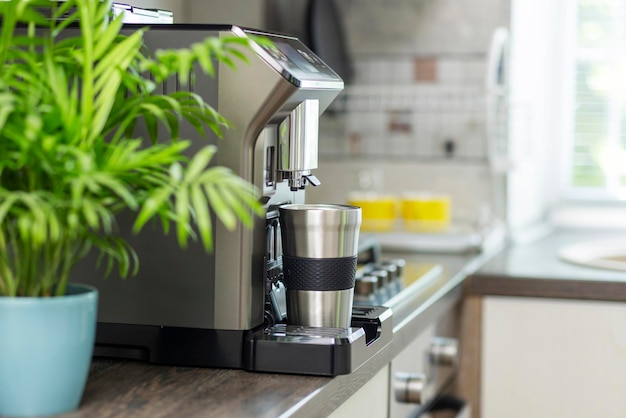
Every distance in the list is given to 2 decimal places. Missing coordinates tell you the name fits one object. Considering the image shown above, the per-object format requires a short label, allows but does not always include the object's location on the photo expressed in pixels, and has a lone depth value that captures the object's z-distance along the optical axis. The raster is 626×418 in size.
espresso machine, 1.58
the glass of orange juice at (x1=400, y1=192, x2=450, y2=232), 2.95
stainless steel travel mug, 1.61
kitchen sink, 2.83
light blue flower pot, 1.35
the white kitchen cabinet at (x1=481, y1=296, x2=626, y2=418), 2.43
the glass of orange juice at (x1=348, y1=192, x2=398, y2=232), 2.93
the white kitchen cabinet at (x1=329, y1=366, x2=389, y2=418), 1.68
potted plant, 1.31
